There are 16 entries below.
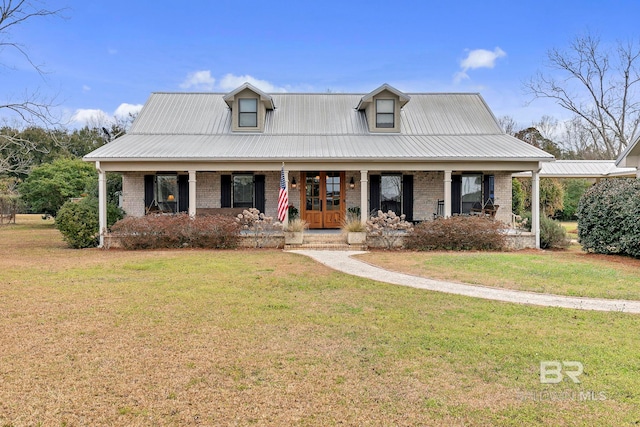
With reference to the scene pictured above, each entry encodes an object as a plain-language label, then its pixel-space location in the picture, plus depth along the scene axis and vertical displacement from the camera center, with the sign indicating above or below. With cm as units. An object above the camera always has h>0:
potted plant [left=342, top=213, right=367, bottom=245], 1379 -71
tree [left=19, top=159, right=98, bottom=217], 2633 +194
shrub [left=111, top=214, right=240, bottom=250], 1355 -64
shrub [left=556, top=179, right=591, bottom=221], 2817 +111
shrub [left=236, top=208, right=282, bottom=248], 1402 -43
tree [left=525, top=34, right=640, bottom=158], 2839 +932
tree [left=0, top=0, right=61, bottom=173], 1511 +624
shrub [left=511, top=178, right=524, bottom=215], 2058 +57
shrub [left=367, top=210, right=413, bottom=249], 1378 -56
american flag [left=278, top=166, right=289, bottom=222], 1384 +36
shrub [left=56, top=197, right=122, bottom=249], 1418 -37
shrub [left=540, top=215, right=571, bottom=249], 1504 -94
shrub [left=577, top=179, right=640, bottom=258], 1118 -21
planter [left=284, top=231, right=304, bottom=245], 1391 -88
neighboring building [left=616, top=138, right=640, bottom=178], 1283 +179
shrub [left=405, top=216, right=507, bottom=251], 1329 -78
